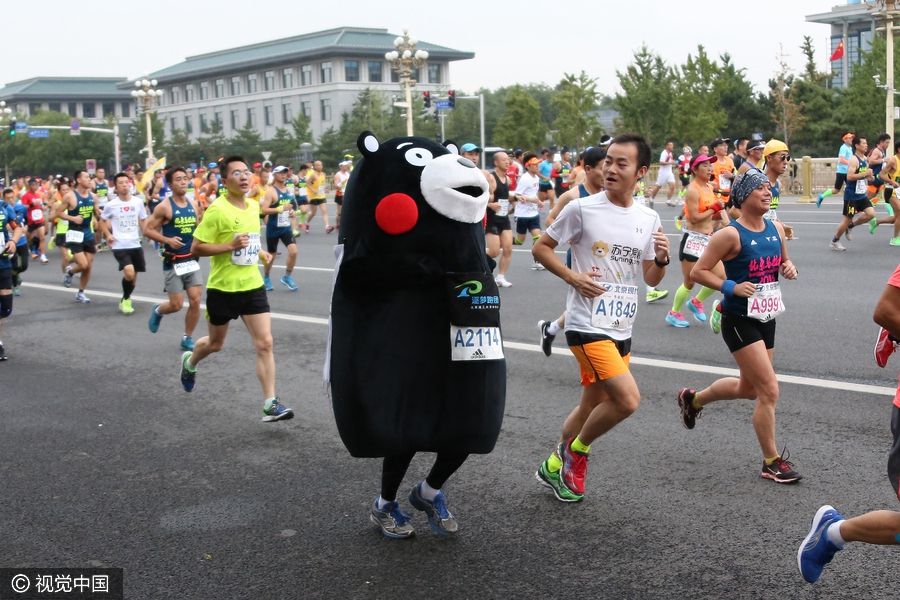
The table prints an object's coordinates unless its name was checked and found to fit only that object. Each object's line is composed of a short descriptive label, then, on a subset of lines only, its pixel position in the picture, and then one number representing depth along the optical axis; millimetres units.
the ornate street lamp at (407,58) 34316
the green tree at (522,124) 60531
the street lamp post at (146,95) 48825
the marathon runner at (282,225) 13695
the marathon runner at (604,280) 4914
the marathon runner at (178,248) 9492
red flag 35200
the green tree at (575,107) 53500
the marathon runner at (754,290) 5211
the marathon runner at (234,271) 6930
